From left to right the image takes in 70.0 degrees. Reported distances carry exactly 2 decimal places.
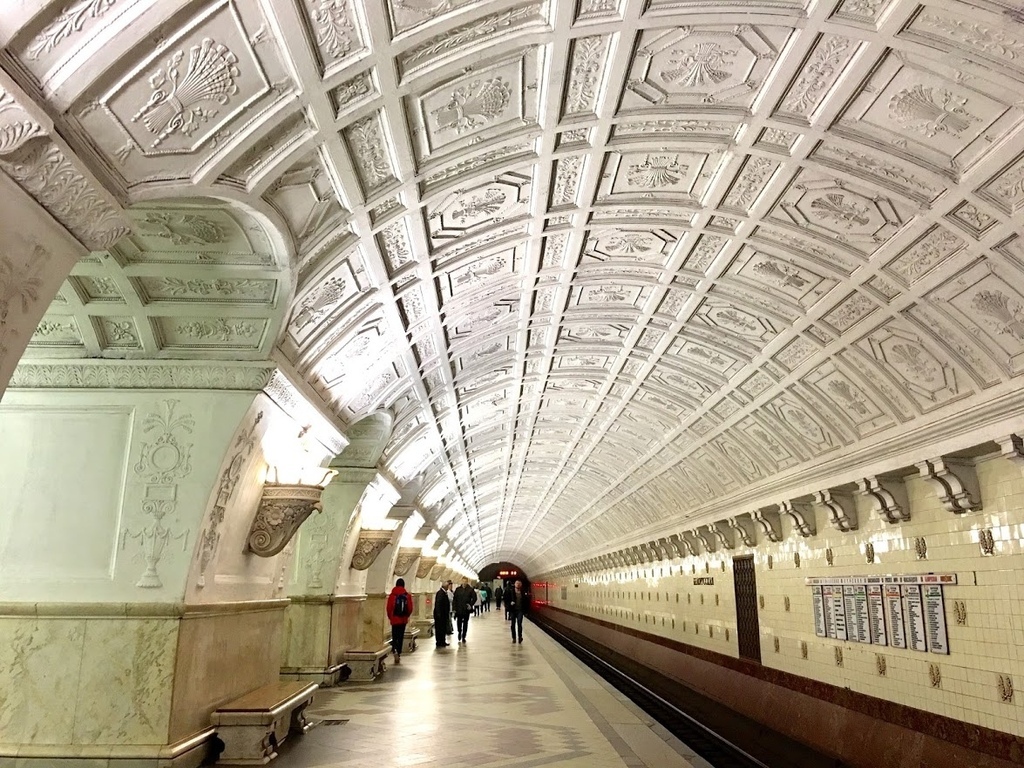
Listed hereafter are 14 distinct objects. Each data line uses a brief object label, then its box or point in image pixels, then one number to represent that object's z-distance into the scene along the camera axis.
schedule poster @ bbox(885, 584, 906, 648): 9.88
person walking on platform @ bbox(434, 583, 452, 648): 20.75
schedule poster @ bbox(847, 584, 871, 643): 10.76
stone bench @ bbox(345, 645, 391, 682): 13.16
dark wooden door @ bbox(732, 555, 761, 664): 15.04
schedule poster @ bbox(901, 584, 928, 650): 9.46
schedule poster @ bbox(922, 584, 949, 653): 9.05
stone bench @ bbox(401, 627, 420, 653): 19.66
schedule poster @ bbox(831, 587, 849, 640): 11.39
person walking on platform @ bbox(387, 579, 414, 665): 16.20
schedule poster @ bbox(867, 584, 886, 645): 10.34
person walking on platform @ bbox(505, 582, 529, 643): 24.40
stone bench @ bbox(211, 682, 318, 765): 6.88
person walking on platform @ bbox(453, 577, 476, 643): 22.88
